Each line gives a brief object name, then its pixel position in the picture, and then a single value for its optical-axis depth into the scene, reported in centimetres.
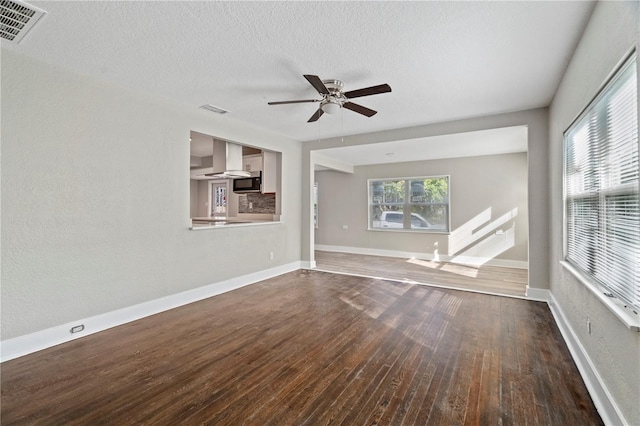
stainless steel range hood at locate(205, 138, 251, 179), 584
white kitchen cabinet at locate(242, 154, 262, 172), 638
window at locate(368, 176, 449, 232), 716
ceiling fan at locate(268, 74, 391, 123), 279
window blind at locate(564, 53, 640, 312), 155
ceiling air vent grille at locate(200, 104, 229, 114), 396
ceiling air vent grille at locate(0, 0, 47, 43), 199
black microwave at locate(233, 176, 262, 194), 662
